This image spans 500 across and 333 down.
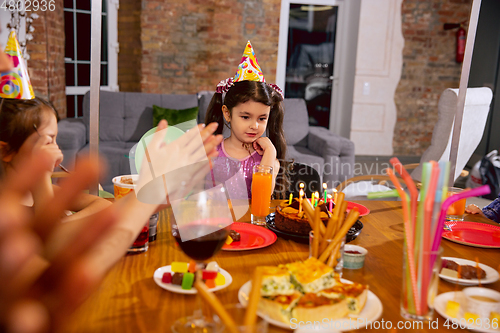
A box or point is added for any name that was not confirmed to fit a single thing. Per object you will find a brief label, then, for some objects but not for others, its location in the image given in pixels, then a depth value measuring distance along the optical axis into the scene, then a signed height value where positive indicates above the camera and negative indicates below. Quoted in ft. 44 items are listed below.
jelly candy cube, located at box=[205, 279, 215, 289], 2.48 -1.13
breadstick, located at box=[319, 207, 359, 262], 2.69 -0.87
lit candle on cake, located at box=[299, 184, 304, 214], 3.53 -0.86
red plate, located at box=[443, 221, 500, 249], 3.61 -1.18
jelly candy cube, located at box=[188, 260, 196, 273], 2.55 -1.07
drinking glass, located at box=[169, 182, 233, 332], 2.27 -0.73
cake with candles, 3.46 -1.03
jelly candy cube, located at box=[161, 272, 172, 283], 2.55 -1.14
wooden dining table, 2.20 -1.20
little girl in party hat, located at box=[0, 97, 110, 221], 3.92 -0.50
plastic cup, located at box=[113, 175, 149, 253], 3.09 -0.94
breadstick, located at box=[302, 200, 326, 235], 2.89 -0.79
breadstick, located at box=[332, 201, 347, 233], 2.86 -0.78
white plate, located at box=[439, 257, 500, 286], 2.75 -1.15
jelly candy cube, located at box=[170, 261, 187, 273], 2.59 -1.09
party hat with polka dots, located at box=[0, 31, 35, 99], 3.94 +0.02
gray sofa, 12.17 -1.32
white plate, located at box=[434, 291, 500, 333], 2.17 -1.14
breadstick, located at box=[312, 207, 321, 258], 2.74 -0.89
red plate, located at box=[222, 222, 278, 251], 3.22 -1.18
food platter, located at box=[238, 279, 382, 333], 2.13 -1.14
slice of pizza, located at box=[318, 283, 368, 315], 2.23 -1.04
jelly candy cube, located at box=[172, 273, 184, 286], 2.52 -1.13
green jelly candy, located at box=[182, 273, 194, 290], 2.47 -1.12
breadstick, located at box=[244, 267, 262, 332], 1.75 -0.87
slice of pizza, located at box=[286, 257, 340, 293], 2.25 -0.97
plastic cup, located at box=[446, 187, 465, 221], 4.23 -1.06
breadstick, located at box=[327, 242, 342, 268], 2.71 -1.02
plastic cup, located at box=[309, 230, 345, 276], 2.76 -1.05
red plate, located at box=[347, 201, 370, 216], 4.38 -1.16
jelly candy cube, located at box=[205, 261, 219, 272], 2.59 -1.09
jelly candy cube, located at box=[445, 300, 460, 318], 2.31 -1.13
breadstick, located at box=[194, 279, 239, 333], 1.71 -0.88
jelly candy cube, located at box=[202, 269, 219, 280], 2.52 -1.10
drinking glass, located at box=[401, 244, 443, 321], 2.21 -0.97
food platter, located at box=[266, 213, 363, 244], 3.43 -1.14
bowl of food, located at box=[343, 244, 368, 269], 2.95 -1.13
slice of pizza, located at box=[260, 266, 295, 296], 2.21 -1.00
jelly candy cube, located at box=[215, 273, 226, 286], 2.54 -1.14
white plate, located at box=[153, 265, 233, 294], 2.44 -1.16
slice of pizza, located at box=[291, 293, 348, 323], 2.12 -1.07
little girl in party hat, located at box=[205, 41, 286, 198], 5.90 -0.40
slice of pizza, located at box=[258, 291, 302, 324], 2.12 -1.07
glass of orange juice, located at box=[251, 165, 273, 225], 4.00 -0.98
